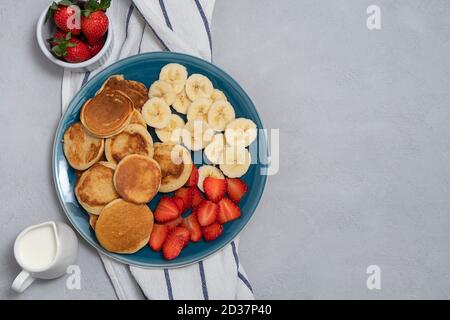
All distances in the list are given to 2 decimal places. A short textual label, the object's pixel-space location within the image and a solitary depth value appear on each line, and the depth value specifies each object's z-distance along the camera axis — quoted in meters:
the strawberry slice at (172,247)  1.26
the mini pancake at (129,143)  1.24
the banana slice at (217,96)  1.30
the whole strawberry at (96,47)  1.27
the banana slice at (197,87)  1.30
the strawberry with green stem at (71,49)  1.22
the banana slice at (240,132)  1.28
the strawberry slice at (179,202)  1.26
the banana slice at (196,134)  1.27
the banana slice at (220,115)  1.28
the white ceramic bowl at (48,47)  1.24
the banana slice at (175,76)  1.30
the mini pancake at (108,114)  1.22
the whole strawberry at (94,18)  1.21
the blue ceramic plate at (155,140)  1.26
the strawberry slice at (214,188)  1.26
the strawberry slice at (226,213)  1.27
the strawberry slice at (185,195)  1.27
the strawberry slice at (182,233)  1.27
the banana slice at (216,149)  1.28
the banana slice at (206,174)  1.29
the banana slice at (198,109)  1.28
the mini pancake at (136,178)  1.21
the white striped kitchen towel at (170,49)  1.29
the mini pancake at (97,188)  1.23
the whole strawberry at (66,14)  1.21
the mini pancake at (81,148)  1.25
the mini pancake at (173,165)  1.25
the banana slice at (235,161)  1.28
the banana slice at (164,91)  1.28
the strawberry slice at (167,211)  1.25
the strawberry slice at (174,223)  1.28
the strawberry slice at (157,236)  1.27
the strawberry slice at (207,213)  1.26
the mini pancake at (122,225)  1.22
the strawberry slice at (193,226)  1.28
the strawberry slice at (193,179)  1.27
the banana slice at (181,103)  1.29
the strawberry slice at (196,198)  1.28
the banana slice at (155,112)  1.26
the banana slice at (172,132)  1.28
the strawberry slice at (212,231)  1.27
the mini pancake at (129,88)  1.27
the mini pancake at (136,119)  1.25
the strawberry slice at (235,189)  1.29
